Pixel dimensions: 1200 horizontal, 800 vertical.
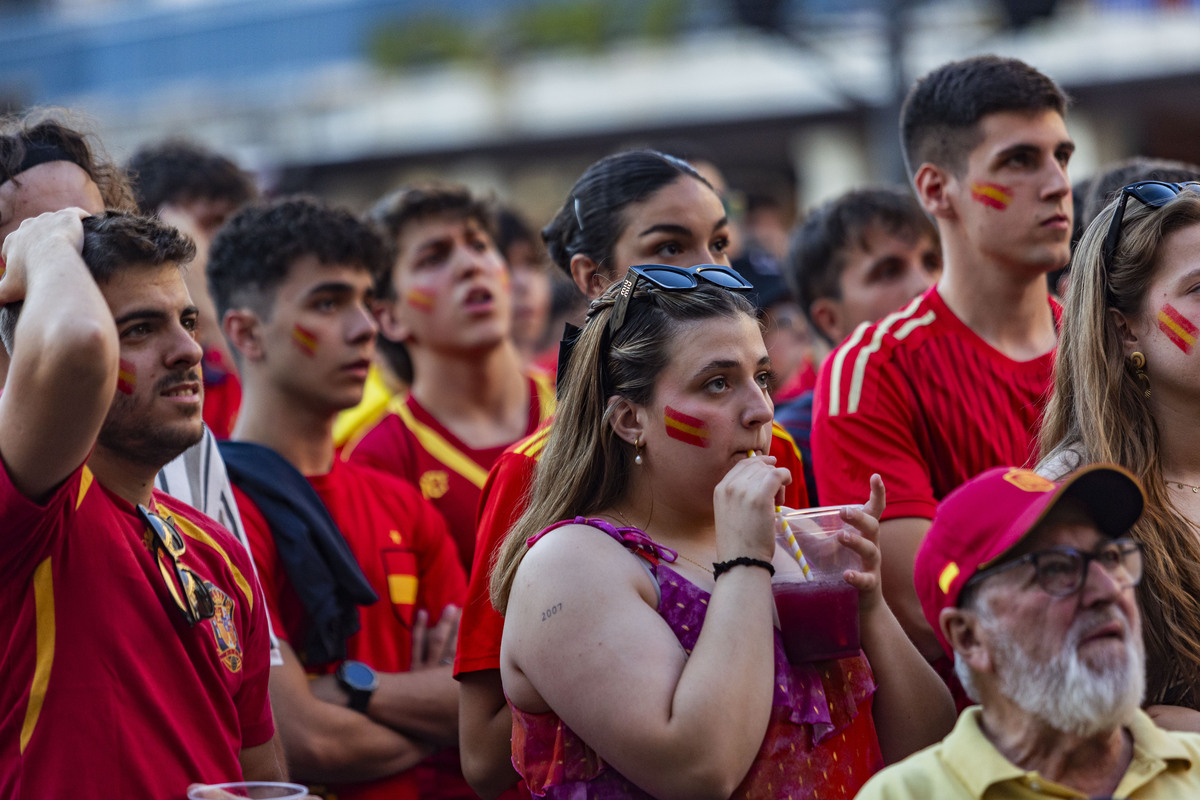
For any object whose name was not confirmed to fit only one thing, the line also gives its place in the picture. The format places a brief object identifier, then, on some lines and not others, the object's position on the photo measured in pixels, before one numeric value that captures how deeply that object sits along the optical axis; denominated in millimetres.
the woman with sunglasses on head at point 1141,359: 6629
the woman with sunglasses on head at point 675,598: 5176
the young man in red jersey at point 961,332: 7723
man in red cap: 4859
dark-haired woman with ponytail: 6734
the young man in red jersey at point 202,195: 11676
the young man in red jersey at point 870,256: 10703
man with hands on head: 5352
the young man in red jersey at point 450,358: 10055
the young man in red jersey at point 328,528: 7926
